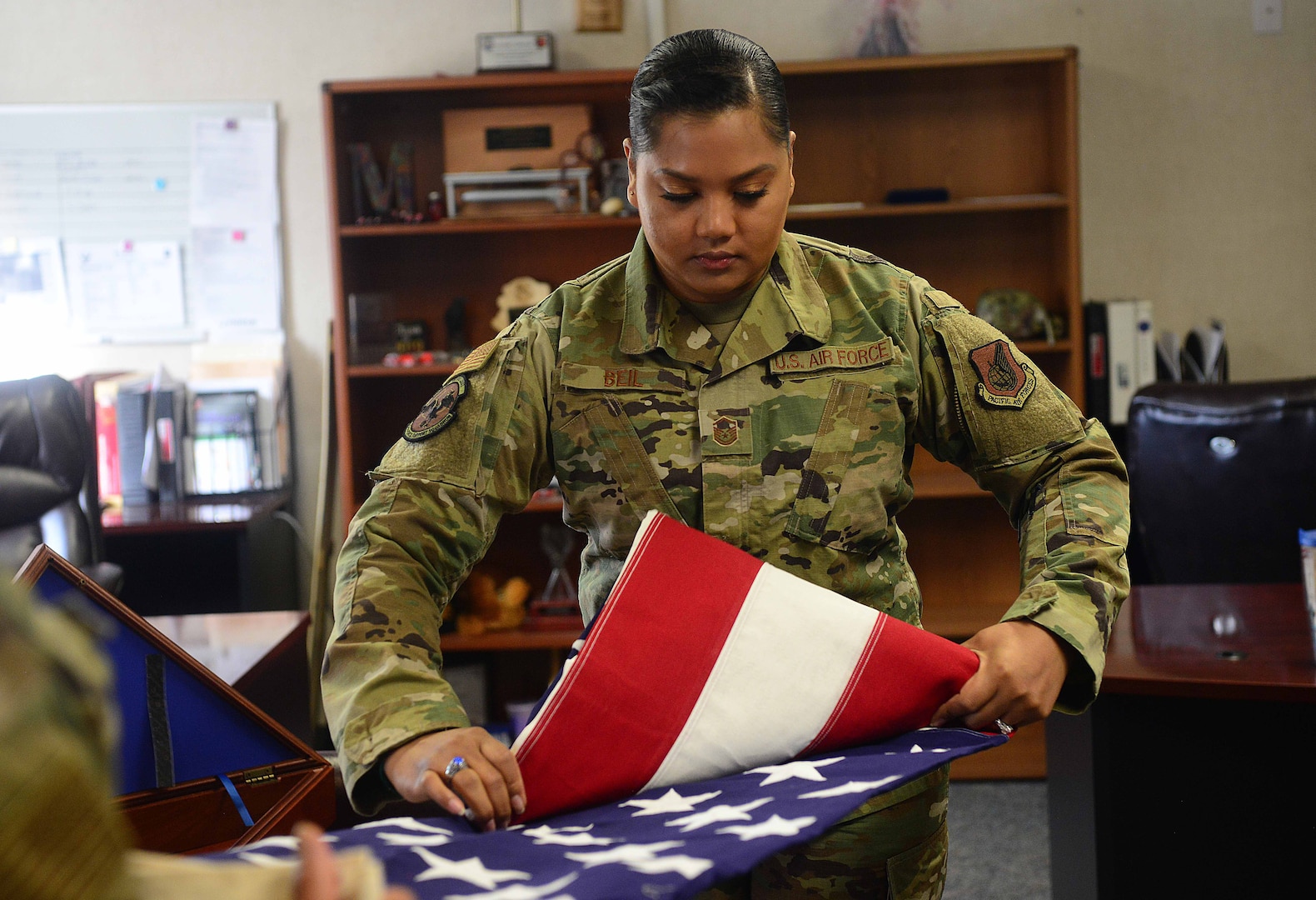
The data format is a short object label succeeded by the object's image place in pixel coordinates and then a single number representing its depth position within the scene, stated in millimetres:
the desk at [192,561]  3201
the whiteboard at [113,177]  3652
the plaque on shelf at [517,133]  3402
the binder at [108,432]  3562
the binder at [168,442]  3492
